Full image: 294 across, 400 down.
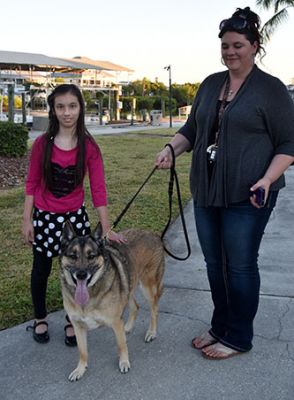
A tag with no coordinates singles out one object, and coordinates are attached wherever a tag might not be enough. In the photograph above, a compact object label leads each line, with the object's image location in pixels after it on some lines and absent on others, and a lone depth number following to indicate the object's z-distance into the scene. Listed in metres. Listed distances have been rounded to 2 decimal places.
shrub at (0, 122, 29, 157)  11.30
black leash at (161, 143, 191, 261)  3.26
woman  2.73
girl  3.20
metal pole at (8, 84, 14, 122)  17.42
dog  2.90
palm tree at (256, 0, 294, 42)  23.64
